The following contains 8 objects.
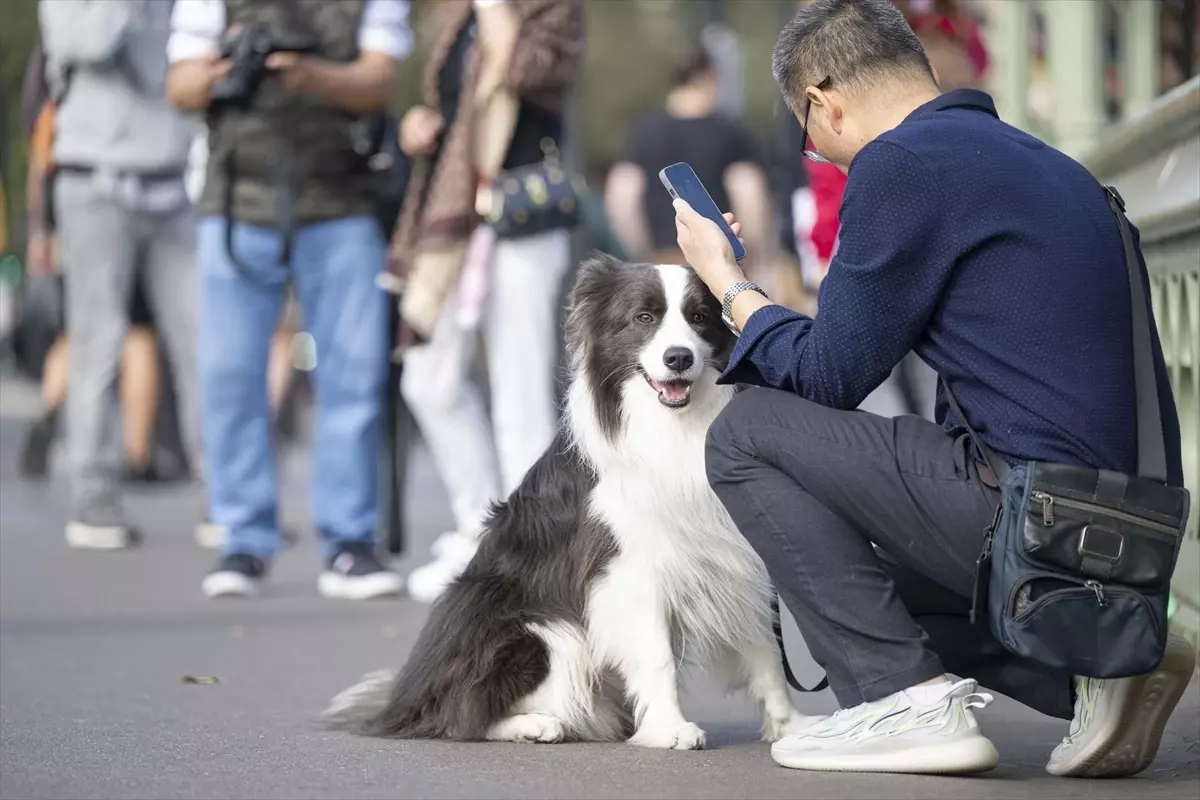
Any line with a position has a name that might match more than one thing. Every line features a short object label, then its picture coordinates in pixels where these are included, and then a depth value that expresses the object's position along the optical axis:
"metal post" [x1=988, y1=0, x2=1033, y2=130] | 21.29
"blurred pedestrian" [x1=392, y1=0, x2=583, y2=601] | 14.59
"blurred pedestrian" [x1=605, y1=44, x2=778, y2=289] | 21.93
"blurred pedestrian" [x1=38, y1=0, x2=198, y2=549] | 17.86
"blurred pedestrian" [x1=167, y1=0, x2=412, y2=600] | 14.46
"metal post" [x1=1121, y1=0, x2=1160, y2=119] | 18.34
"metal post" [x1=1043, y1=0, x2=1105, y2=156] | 19.36
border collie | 8.91
